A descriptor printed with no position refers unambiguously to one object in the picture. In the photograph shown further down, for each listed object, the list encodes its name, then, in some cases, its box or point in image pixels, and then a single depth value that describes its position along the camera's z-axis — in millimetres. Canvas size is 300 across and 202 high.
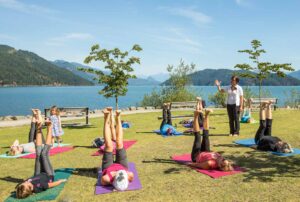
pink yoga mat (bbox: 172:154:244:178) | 7166
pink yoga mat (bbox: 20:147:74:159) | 10303
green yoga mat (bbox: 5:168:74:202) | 6172
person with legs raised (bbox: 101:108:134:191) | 6461
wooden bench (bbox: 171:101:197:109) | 22359
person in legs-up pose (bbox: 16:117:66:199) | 6227
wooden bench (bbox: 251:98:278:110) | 22094
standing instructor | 12516
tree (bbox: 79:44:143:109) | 17984
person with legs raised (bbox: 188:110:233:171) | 7520
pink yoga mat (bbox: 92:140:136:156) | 10305
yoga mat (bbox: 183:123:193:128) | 15734
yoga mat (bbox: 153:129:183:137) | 13484
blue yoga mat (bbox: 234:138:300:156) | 9089
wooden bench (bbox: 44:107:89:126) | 17734
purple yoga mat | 6434
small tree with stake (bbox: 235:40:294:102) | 22375
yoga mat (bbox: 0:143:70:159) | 10384
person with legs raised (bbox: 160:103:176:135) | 13499
